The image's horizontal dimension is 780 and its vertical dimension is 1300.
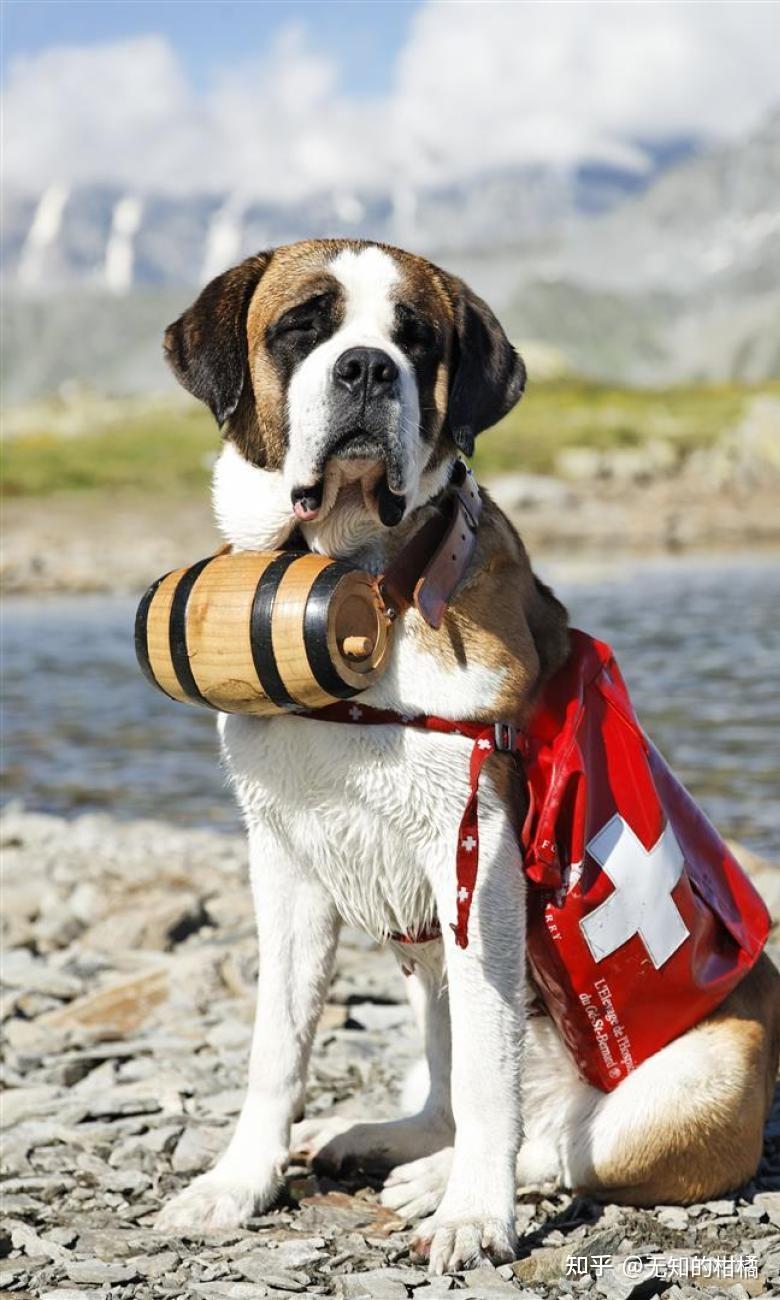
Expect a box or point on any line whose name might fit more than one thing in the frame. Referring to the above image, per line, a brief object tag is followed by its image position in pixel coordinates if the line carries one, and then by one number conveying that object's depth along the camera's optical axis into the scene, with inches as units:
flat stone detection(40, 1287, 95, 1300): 135.4
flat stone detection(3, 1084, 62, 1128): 186.5
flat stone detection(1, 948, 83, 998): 236.8
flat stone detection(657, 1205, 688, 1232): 152.3
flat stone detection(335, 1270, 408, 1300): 136.7
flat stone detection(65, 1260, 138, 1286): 139.9
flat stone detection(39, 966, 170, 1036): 221.8
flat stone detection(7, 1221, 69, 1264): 147.9
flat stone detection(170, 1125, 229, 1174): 173.6
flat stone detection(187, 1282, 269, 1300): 136.7
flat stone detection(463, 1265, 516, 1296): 136.3
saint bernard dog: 144.8
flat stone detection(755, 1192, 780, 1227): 154.1
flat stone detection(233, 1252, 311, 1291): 139.5
